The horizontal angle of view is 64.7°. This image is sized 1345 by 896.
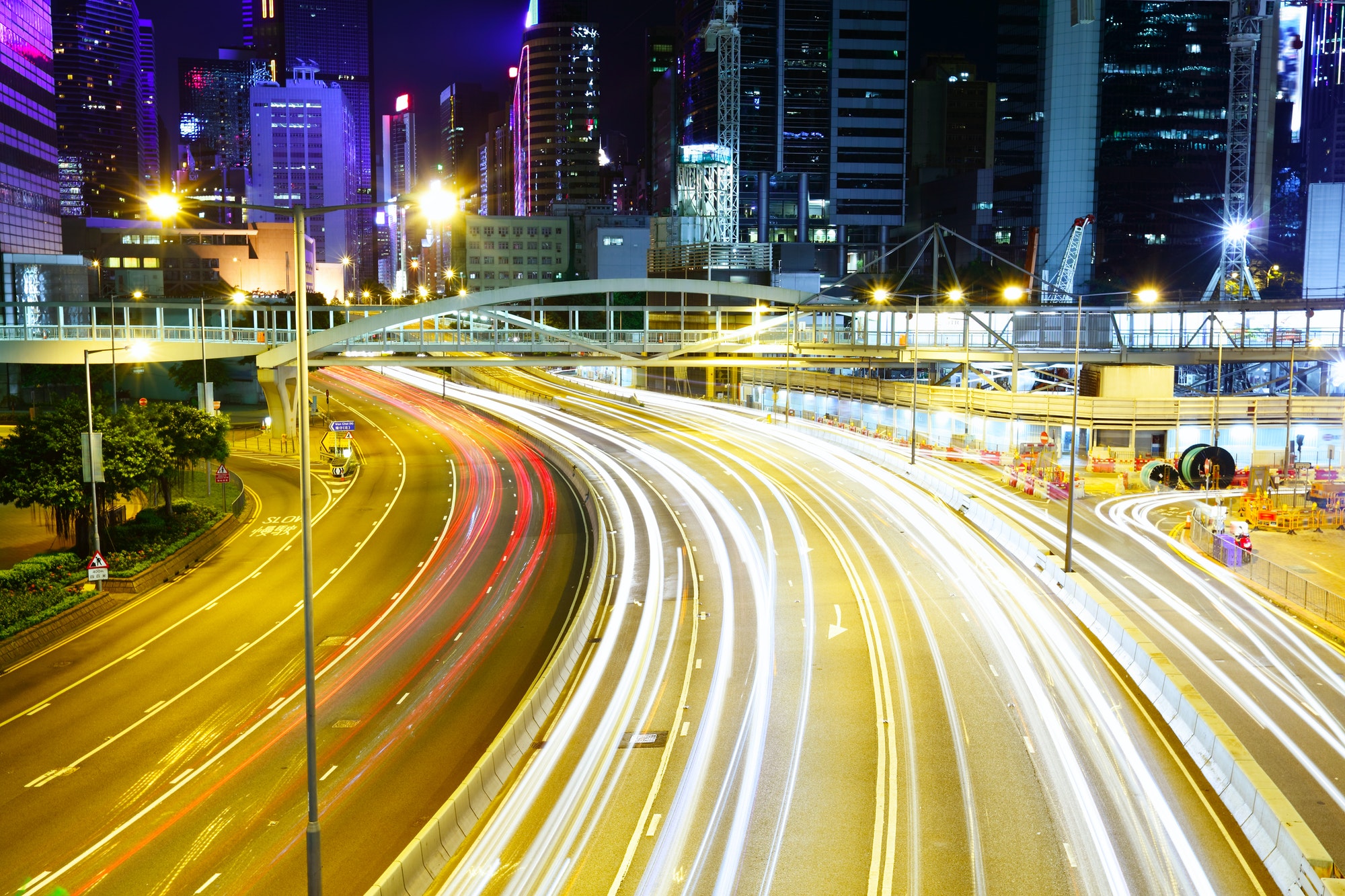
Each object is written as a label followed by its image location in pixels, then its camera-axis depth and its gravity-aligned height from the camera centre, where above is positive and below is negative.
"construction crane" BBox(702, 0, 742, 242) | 149.50 +32.28
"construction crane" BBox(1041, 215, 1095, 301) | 118.78 +7.78
